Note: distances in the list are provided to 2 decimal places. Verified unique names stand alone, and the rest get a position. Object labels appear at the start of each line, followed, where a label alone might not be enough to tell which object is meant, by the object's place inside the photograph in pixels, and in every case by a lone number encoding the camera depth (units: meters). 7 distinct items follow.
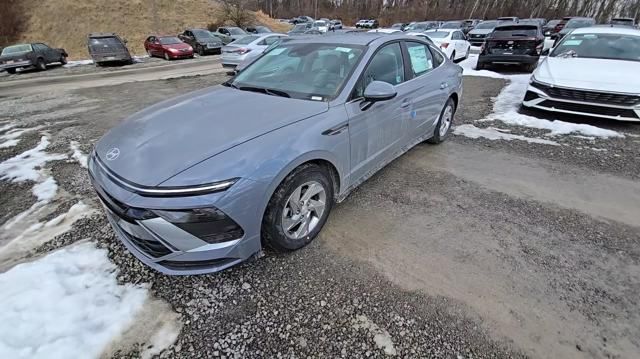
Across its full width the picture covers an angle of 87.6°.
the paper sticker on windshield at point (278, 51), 3.68
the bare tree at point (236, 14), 37.03
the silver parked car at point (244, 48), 13.49
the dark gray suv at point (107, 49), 17.55
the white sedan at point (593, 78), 5.27
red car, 20.16
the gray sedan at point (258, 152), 2.03
